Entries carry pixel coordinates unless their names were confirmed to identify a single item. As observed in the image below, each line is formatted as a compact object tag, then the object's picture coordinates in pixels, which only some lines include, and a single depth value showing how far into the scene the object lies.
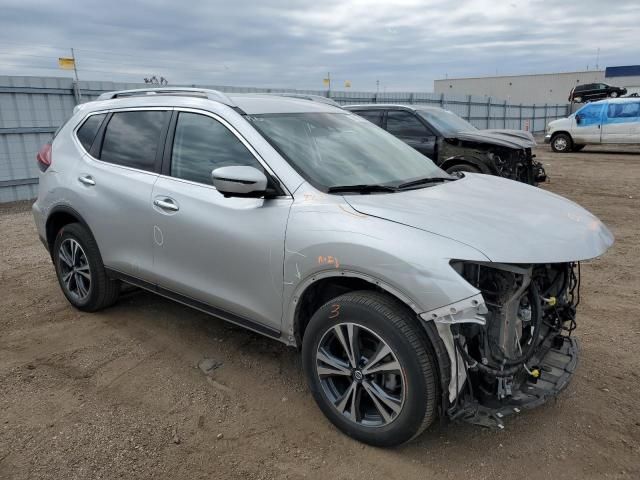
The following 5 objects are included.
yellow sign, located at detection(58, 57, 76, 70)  10.83
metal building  49.50
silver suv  2.44
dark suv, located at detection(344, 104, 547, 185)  8.58
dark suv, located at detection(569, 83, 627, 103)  32.25
